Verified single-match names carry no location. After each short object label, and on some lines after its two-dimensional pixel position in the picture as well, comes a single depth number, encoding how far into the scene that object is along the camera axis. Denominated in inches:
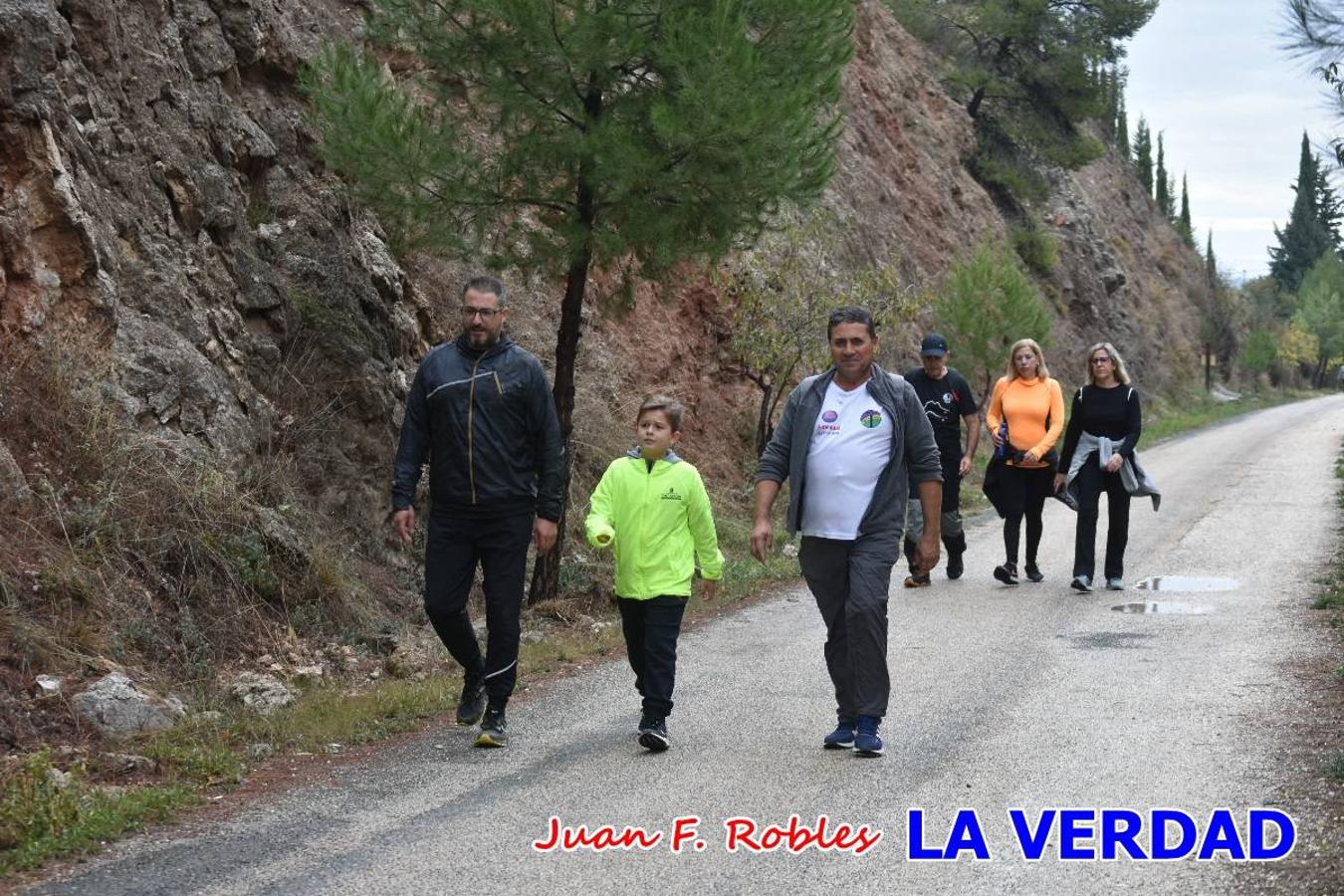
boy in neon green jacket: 279.7
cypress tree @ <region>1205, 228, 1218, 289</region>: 2979.8
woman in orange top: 482.6
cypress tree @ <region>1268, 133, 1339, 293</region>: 4562.0
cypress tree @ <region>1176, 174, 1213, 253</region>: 3127.5
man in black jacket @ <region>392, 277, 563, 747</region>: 282.0
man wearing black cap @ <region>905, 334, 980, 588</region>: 480.7
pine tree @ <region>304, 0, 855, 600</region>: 401.4
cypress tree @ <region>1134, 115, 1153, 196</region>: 3222.7
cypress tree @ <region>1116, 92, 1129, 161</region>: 2839.3
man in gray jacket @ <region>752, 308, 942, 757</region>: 272.4
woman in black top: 468.4
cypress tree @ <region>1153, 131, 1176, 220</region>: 3313.0
